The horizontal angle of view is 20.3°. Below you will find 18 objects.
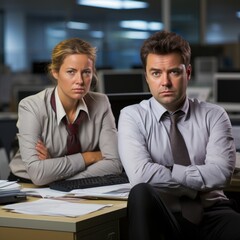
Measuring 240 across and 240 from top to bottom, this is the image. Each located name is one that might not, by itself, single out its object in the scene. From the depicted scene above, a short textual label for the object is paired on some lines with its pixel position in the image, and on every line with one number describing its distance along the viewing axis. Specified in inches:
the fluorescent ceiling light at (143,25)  610.1
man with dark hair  106.7
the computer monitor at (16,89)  307.1
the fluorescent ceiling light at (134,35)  608.1
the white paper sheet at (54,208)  97.7
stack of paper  107.0
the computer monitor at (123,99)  135.3
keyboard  116.7
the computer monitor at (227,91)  273.6
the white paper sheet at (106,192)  109.5
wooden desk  93.4
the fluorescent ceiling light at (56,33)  629.6
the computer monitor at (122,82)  268.1
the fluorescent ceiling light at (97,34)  617.4
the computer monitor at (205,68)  359.3
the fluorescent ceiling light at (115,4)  585.9
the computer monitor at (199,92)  263.8
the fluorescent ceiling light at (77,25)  627.2
